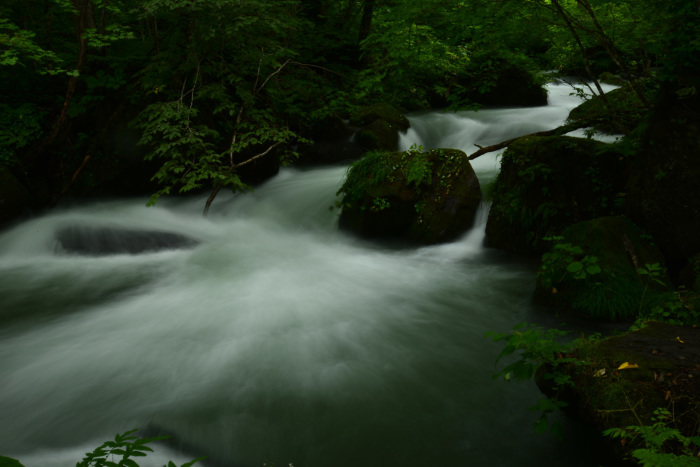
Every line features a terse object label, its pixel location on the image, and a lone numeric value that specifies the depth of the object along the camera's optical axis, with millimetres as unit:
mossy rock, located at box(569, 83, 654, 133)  5184
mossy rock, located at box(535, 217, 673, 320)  4062
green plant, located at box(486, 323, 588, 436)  2365
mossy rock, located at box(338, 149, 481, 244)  6703
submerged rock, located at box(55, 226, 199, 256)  6676
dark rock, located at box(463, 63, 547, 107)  14047
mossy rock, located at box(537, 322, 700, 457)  2217
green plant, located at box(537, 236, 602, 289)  4473
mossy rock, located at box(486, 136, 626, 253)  5473
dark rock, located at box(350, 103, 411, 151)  10188
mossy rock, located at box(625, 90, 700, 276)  4188
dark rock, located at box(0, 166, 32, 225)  7039
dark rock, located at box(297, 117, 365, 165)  10461
